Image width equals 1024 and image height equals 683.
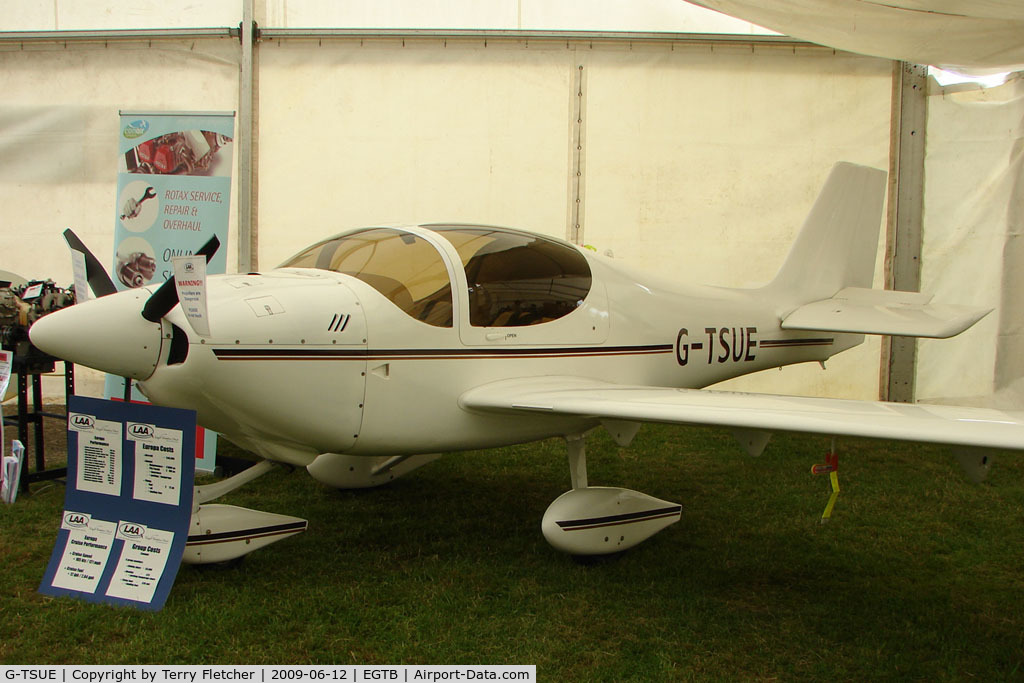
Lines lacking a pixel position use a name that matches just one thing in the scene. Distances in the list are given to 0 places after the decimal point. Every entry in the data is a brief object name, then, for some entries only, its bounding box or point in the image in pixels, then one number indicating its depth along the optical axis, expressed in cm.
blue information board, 325
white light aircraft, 301
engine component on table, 433
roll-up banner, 515
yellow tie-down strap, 339
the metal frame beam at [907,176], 761
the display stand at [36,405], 467
